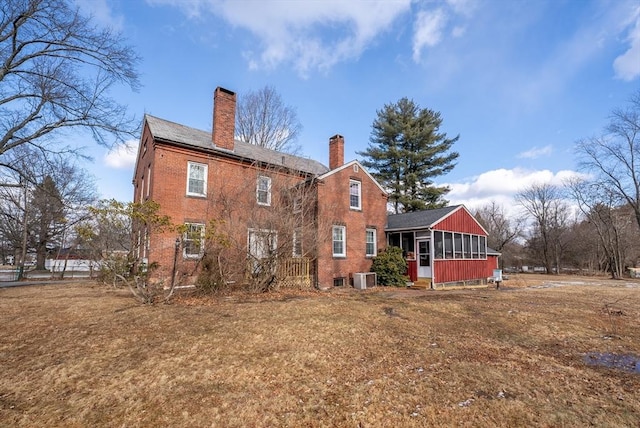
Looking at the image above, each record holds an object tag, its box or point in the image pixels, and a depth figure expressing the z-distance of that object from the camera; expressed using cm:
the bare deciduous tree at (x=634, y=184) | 2653
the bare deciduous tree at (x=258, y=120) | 3294
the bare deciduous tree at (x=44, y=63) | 1308
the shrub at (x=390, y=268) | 1739
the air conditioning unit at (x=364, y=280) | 1619
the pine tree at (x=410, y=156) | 3319
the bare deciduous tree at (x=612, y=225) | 3130
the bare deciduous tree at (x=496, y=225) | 4403
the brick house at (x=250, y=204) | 1220
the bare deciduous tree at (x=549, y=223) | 3850
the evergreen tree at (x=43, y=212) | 2625
